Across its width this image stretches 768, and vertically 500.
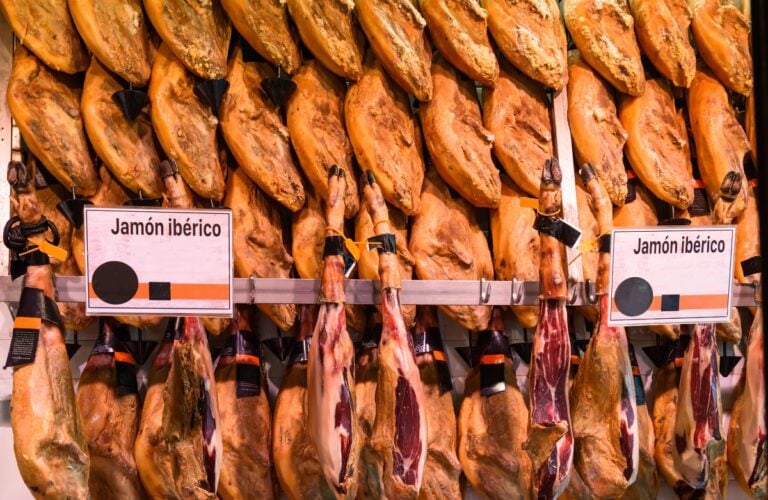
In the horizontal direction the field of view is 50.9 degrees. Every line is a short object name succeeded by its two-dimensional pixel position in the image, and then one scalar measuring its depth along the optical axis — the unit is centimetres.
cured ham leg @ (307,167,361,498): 239
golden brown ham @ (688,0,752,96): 327
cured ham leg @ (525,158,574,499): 253
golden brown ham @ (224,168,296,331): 272
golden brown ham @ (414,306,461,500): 278
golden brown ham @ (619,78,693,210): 310
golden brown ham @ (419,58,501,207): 287
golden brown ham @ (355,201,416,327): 277
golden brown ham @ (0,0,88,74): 261
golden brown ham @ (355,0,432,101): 282
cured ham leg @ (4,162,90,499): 220
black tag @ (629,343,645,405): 312
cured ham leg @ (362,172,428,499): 247
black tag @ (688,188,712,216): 328
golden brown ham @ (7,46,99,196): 260
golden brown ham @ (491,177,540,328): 291
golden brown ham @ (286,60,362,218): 279
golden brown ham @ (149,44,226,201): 268
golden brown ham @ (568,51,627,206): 304
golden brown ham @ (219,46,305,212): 274
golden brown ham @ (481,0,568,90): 298
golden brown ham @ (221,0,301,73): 276
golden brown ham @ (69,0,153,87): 262
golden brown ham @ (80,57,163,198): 264
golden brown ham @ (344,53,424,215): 280
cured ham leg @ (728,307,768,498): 281
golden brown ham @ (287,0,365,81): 279
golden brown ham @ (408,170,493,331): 286
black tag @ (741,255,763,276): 313
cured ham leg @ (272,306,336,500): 266
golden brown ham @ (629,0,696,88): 315
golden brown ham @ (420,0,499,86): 292
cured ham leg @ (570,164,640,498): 264
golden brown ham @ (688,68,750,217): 319
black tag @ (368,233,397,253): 253
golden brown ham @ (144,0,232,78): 269
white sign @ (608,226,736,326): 254
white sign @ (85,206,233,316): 226
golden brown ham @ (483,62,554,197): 297
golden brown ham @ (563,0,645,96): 308
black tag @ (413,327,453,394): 292
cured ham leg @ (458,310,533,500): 280
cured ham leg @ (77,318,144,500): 257
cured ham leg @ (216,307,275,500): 266
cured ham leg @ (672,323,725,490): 277
